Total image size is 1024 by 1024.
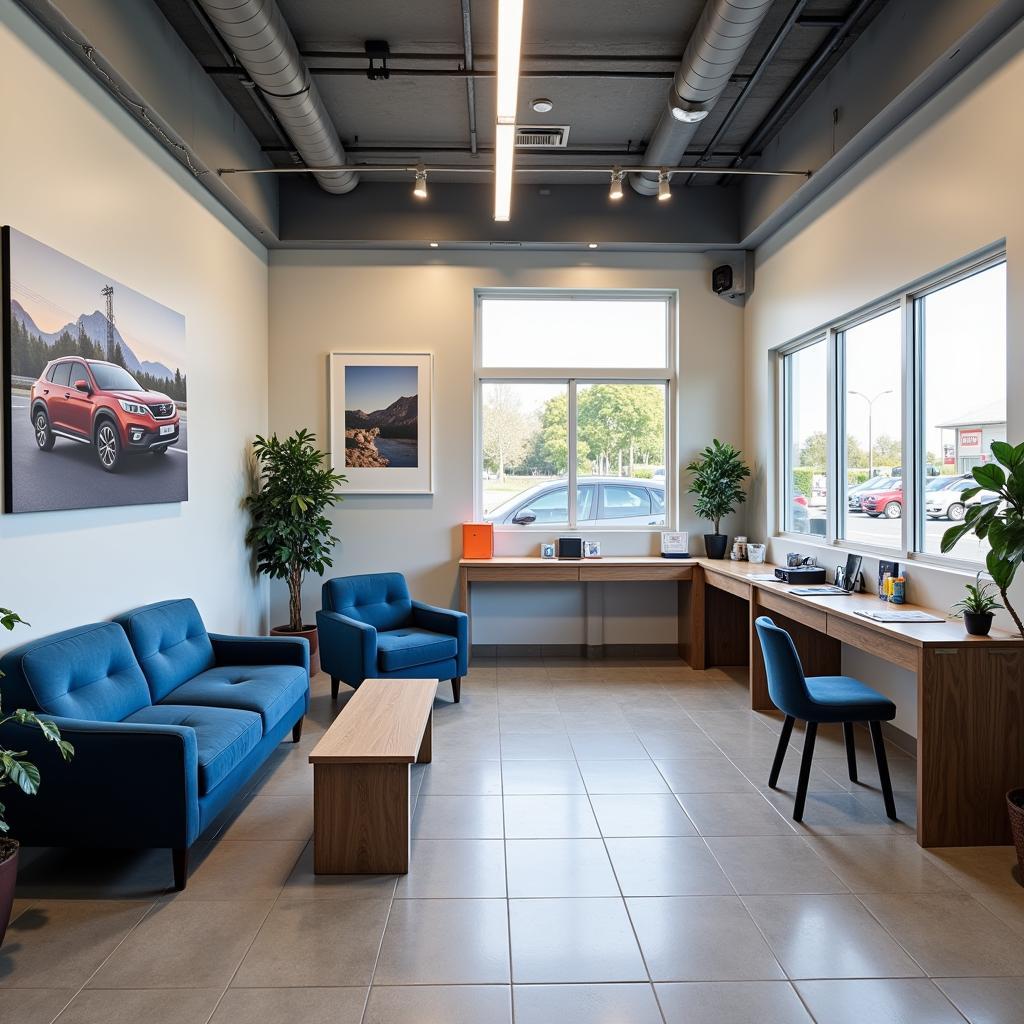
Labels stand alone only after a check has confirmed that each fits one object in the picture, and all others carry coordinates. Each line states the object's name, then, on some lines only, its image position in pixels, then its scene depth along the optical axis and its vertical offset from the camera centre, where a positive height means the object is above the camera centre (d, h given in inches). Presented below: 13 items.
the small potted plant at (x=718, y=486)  259.3 -0.1
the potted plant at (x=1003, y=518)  117.3 -5.0
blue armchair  202.7 -40.8
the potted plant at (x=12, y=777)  94.7 -35.1
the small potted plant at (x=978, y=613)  132.0 -21.3
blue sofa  112.0 -39.8
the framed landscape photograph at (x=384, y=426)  266.8 +20.3
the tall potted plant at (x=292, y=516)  236.2 -9.1
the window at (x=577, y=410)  278.4 +26.8
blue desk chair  137.3 -37.6
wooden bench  119.5 -49.1
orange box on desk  263.1 -18.6
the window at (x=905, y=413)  153.2 +16.6
